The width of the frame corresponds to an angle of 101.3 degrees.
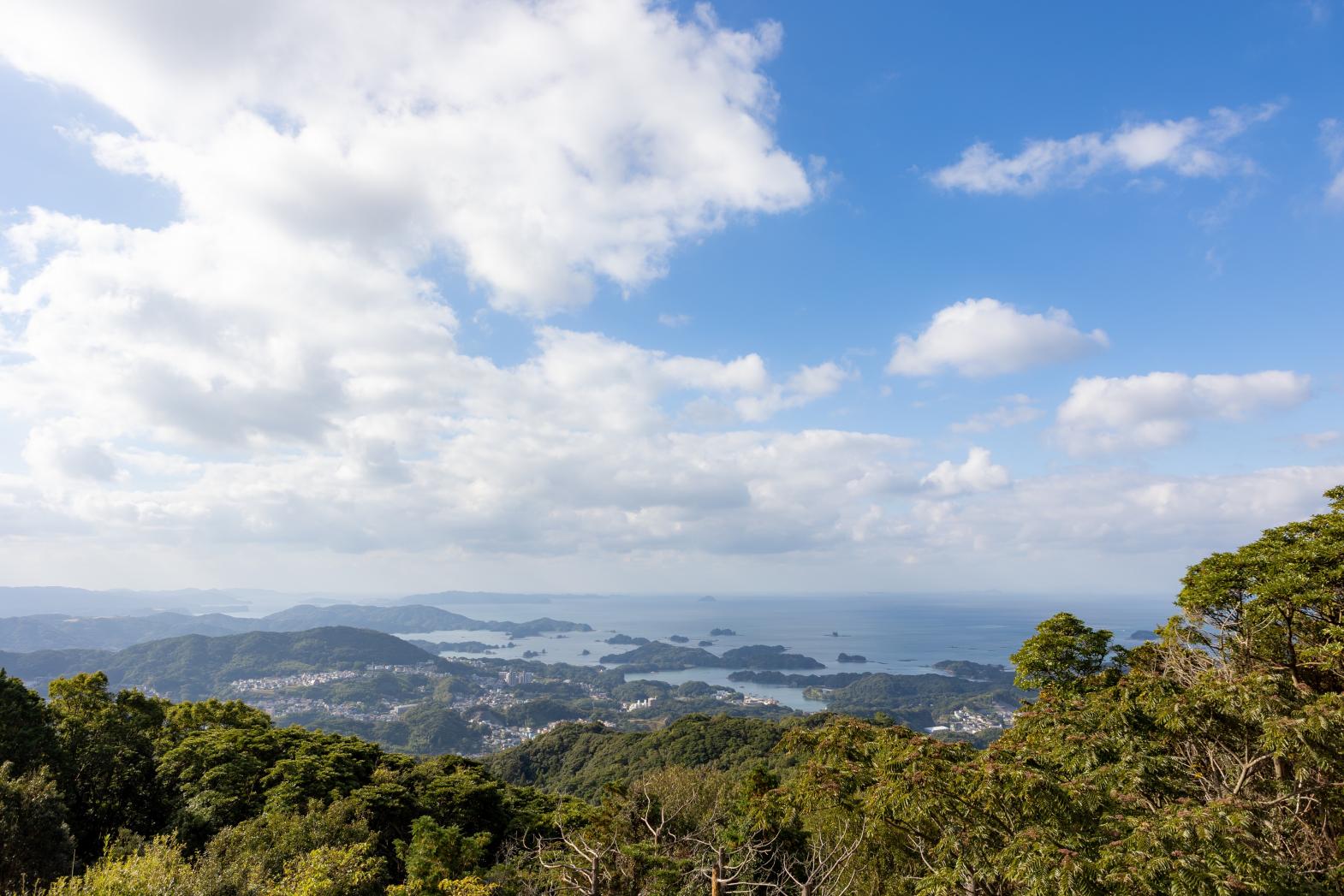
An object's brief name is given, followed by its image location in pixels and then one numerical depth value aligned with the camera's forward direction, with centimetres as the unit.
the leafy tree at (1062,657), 1625
